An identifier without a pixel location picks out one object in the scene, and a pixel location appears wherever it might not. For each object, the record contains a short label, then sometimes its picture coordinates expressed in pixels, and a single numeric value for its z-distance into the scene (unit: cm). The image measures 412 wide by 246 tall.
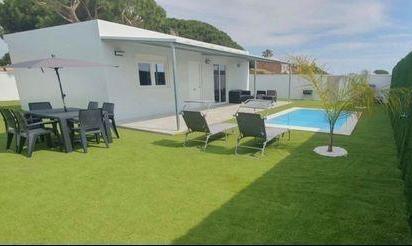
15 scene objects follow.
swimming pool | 957
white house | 1100
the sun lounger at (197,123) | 734
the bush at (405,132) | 419
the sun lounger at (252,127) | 654
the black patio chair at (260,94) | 1862
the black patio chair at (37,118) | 809
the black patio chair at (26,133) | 684
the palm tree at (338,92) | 608
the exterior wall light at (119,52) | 1142
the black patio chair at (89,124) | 721
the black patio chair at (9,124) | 722
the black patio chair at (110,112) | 881
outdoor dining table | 718
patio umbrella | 741
